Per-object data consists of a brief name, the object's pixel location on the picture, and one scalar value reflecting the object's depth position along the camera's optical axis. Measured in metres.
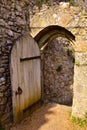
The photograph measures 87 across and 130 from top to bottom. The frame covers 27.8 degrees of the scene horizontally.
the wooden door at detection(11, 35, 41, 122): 3.98
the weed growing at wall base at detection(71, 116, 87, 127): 4.21
